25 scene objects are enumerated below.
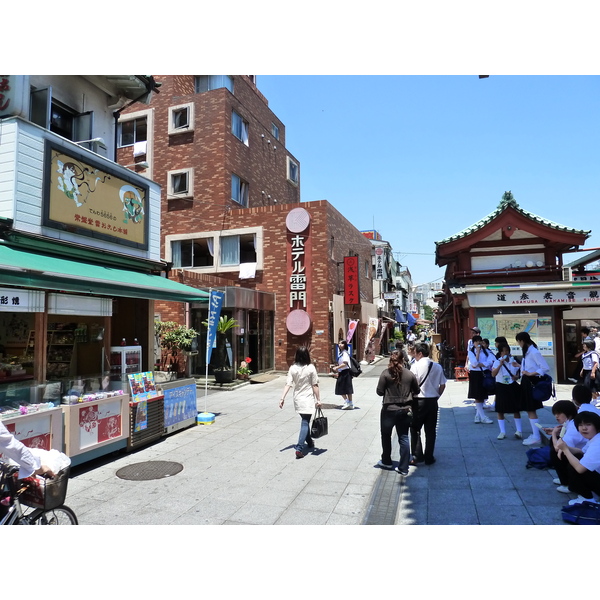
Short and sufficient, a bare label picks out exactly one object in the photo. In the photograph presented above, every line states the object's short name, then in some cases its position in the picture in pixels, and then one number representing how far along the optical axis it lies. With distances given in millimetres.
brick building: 19141
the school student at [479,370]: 9023
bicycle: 3590
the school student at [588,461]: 4574
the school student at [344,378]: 11039
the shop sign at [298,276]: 19469
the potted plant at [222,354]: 15852
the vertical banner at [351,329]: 20734
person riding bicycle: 3584
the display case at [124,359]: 8914
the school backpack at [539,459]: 6123
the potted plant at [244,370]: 16766
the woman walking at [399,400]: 6230
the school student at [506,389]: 7688
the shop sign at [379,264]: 36644
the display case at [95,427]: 6418
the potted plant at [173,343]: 16750
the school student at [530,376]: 7348
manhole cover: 6395
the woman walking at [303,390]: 7217
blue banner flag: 10633
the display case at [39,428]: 5547
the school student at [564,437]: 5117
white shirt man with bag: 6648
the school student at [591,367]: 9578
